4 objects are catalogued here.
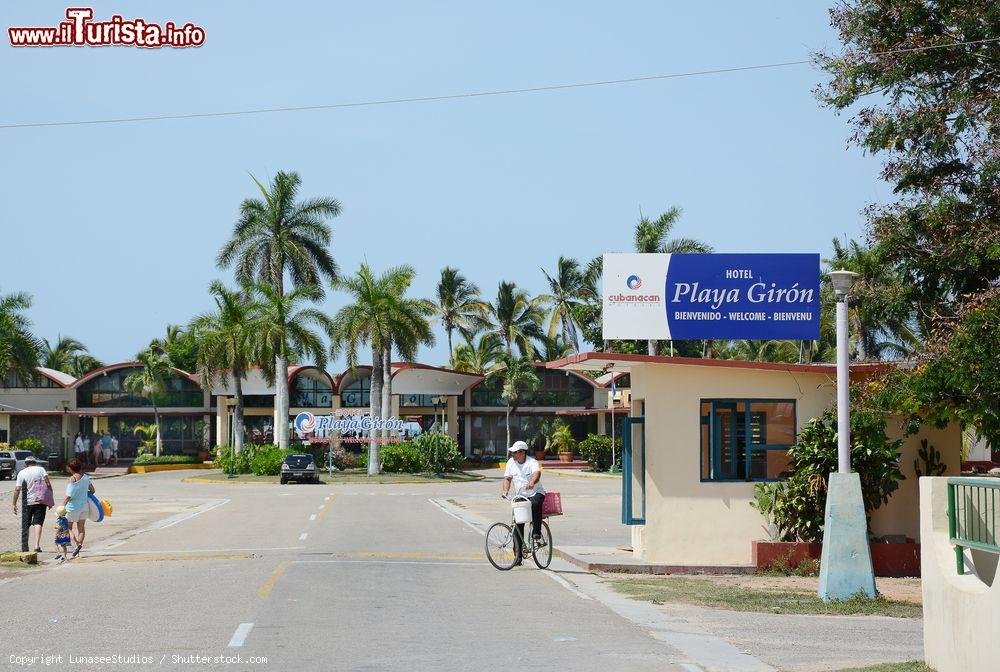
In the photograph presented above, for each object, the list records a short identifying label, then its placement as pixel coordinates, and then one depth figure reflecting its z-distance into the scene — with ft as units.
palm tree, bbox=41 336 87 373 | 339.98
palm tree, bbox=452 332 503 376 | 282.36
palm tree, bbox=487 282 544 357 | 281.54
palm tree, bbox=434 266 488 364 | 290.56
